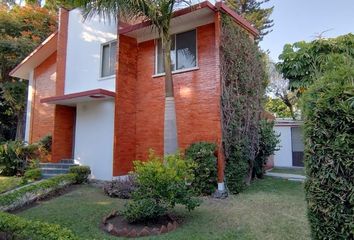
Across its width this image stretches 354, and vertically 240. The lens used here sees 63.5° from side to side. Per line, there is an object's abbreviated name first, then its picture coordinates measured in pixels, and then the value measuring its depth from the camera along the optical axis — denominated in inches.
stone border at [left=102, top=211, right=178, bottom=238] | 245.4
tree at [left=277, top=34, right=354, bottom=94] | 425.7
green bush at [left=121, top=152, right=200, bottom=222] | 259.8
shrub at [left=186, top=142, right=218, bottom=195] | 385.4
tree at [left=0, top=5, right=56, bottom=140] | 776.3
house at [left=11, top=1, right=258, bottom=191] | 433.4
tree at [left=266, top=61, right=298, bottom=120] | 1004.6
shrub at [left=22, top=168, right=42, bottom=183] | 473.1
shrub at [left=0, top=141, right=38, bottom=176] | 559.1
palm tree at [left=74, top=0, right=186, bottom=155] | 362.3
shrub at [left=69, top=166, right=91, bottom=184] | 468.4
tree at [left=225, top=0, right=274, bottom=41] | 1096.2
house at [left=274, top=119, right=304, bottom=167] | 794.2
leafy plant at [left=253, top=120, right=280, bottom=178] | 527.2
